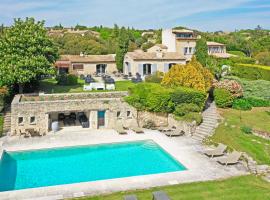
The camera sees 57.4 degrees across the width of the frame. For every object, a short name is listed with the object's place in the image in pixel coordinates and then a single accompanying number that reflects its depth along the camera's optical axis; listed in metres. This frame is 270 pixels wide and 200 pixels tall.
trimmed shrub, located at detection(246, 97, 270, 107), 28.41
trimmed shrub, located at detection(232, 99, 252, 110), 27.50
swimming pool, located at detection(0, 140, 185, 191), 16.07
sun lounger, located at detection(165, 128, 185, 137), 23.16
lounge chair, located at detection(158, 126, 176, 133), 24.07
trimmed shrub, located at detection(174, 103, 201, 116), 24.77
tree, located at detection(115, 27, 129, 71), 42.55
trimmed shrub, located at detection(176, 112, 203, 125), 23.70
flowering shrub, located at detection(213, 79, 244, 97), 27.90
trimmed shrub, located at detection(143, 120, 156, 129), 25.31
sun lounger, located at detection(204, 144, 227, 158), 18.65
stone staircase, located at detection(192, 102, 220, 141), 22.58
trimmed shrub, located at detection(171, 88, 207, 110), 25.03
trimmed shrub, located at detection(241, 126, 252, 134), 21.83
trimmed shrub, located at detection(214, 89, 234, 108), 27.47
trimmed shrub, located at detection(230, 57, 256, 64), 41.24
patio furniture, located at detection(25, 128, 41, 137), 23.11
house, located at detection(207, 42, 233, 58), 49.92
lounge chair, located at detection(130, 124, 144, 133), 24.18
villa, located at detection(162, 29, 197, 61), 43.09
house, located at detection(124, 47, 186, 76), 38.39
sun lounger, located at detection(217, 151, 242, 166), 17.45
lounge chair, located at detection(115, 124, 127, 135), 23.82
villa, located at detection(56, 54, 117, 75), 41.86
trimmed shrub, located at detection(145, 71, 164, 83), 32.15
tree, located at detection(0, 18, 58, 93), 25.69
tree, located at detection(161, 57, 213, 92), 26.51
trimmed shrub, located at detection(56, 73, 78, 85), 33.49
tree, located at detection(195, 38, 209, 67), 36.23
